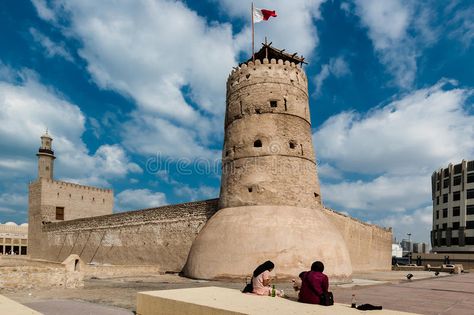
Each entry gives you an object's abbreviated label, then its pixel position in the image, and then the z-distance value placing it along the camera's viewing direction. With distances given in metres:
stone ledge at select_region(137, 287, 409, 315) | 5.66
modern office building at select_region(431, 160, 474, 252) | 52.91
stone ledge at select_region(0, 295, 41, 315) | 5.49
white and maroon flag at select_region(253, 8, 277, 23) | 21.77
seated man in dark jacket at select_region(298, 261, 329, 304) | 6.62
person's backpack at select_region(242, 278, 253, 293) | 7.84
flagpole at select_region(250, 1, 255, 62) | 21.00
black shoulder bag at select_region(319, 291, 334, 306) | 6.42
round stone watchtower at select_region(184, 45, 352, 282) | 15.88
